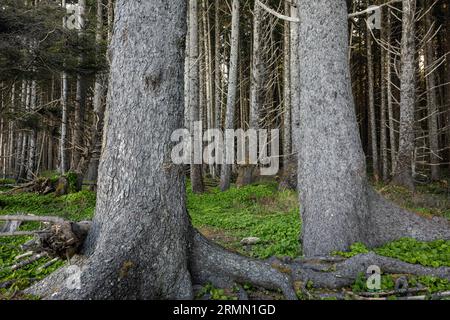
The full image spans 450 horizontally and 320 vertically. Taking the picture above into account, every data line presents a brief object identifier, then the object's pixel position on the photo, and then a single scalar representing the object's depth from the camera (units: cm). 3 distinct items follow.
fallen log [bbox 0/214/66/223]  321
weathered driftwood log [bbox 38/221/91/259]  320
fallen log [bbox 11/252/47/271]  418
